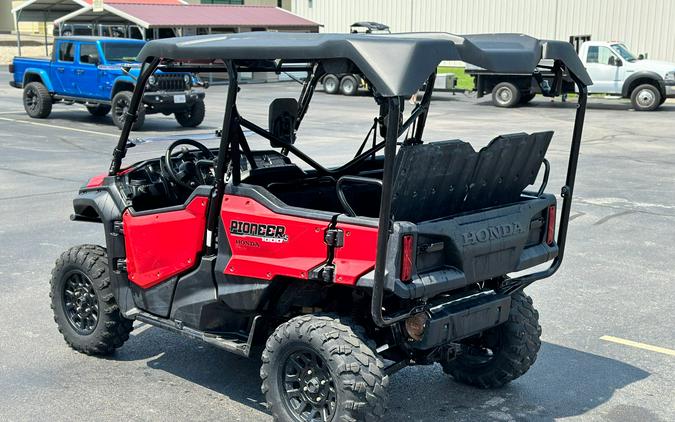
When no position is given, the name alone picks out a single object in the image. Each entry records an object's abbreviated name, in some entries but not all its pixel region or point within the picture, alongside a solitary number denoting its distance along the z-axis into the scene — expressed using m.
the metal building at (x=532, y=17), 34.28
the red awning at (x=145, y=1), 35.86
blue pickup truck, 19.98
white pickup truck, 26.98
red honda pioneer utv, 4.55
